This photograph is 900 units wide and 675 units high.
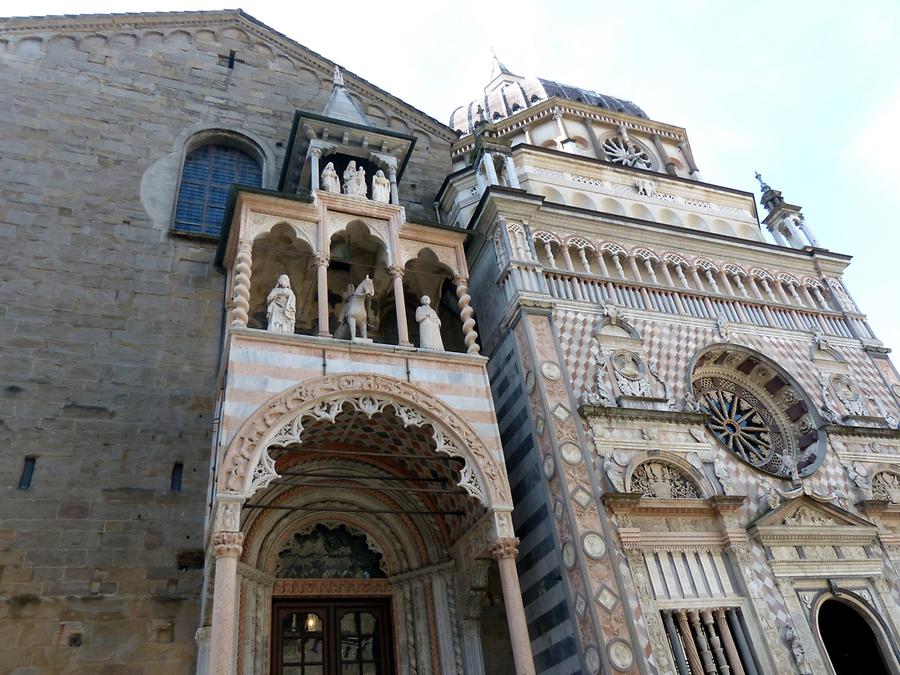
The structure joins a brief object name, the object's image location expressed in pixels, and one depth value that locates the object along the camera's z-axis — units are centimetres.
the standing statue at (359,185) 1280
